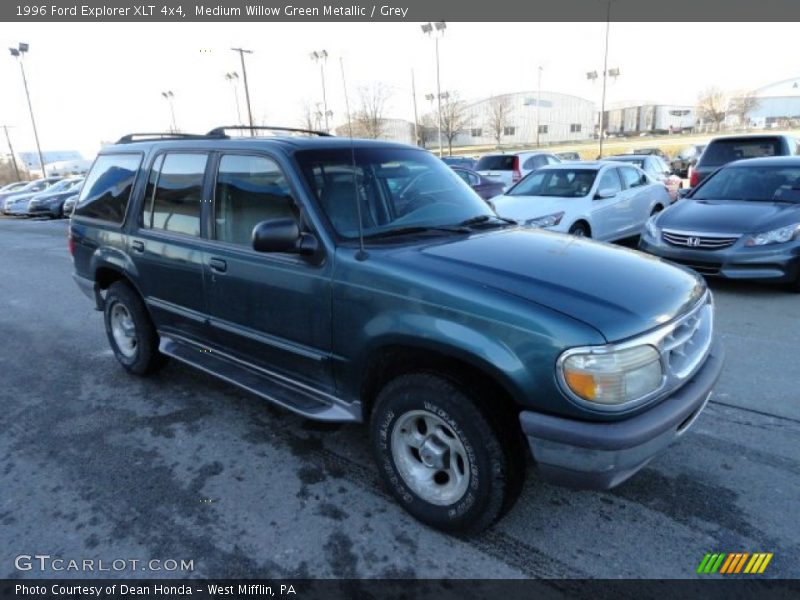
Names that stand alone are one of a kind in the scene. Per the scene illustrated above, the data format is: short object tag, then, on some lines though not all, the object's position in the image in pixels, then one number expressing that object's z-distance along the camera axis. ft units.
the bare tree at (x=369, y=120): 139.42
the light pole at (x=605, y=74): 99.76
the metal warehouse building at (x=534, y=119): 288.51
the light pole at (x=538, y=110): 270.12
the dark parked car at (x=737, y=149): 35.47
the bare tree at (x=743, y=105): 285.64
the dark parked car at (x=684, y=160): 77.46
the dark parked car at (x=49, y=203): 71.05
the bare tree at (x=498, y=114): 232.69
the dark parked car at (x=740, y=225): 20.70
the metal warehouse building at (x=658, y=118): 330.75
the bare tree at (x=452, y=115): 188.34
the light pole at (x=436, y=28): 119.65
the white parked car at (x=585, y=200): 27.27
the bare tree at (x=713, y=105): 264.87
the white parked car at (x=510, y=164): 54.34
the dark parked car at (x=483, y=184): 43.50
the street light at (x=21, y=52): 115.99
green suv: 7.35
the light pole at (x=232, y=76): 140.25
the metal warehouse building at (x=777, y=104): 324.80
